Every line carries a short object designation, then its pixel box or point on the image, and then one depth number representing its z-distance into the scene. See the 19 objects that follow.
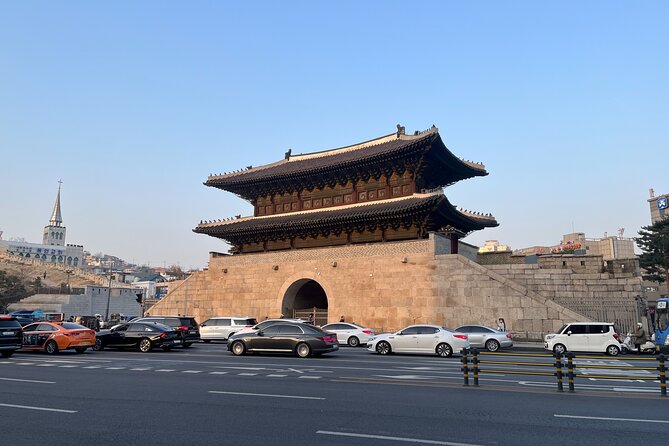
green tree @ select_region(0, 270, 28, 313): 67.19
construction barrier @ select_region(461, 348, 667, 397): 9.98
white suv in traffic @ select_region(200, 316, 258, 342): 28.30
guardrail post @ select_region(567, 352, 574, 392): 10.31
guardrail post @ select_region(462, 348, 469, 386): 11.11
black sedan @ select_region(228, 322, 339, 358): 18.23
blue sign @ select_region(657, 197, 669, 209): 79.67
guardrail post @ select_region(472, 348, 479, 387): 11.06
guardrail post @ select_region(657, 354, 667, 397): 9.90
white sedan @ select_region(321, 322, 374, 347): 25.58
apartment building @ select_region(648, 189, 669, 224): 101.99
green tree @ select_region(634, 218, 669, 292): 43.66
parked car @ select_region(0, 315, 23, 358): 17.83
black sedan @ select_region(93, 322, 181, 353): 21.14
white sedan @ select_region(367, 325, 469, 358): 19.50
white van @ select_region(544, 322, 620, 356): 20.48
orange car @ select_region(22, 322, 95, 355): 19.73
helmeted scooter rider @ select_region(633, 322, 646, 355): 21.20
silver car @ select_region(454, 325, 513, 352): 21.70
